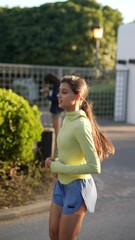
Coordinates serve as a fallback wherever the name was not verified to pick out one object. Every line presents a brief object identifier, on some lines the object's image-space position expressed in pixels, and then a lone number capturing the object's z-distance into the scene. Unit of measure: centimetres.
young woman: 328
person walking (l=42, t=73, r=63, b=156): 919
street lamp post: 1711
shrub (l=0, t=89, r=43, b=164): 640
